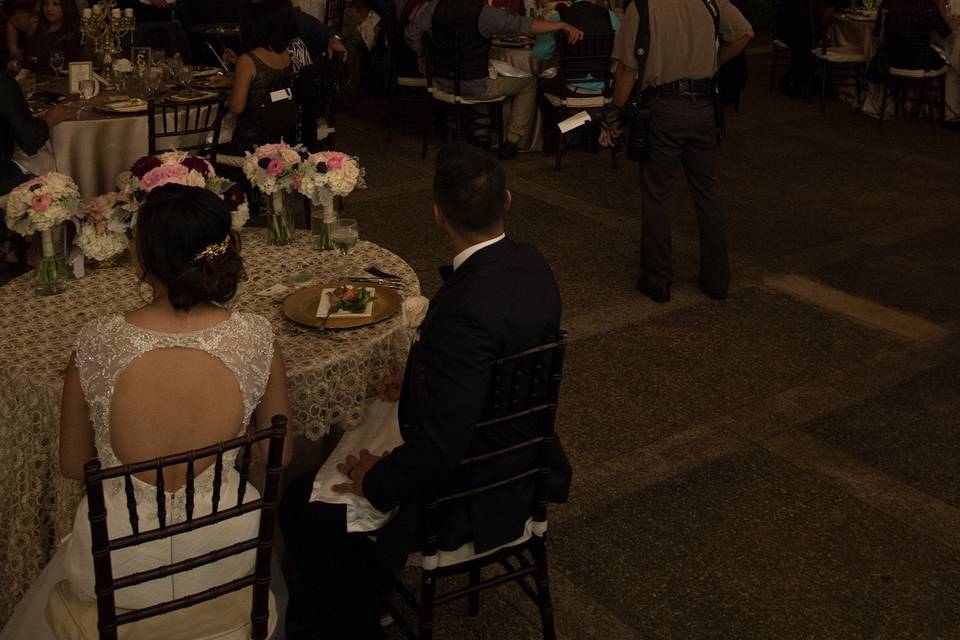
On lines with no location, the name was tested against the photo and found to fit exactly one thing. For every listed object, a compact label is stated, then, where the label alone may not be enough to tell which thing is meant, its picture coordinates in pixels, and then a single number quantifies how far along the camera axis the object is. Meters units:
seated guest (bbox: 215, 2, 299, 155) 5.30
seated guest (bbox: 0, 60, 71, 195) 4.59
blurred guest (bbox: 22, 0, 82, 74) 6.21
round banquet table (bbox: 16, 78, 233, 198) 5.17
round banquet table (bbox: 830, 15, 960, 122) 8.59
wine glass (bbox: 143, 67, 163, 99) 5.57
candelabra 6.16
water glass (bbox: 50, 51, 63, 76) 6.00
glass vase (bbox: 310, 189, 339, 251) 3.36
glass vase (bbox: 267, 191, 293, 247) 3.40
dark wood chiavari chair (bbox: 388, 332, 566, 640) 2.29
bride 2.13
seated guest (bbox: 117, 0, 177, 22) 8.64
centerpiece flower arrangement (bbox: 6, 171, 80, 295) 3.00
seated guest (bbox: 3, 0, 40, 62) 6.79
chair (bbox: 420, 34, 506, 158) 7.42
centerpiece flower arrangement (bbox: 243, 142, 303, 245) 3.38
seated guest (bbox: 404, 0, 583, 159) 7.17
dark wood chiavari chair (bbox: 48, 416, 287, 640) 1.87
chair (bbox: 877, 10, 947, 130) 8.48
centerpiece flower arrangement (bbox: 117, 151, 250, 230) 3.08
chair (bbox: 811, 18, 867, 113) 9.16
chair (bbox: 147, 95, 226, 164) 4.91
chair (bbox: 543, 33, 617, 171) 7.32
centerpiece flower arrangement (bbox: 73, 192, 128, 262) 3.07
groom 2.23
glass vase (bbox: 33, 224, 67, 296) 3.01
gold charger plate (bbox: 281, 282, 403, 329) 2.84
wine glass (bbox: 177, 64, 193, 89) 5.73
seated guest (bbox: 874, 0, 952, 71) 8.41
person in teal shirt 7.35
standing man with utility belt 4.70
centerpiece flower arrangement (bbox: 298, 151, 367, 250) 3.33
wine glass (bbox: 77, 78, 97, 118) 5.44
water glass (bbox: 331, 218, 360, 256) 3.37
